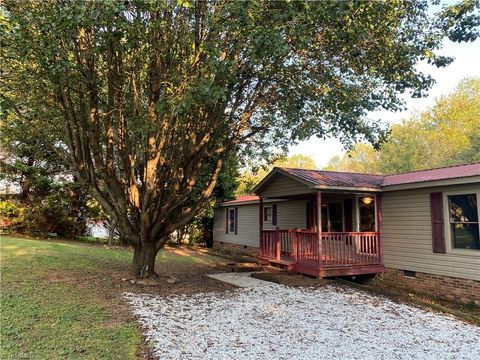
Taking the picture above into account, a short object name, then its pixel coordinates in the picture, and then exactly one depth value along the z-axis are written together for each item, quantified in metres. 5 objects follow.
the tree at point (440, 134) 33.00
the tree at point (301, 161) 49.89
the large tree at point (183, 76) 6.14
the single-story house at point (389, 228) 8.79
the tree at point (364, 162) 41.67
